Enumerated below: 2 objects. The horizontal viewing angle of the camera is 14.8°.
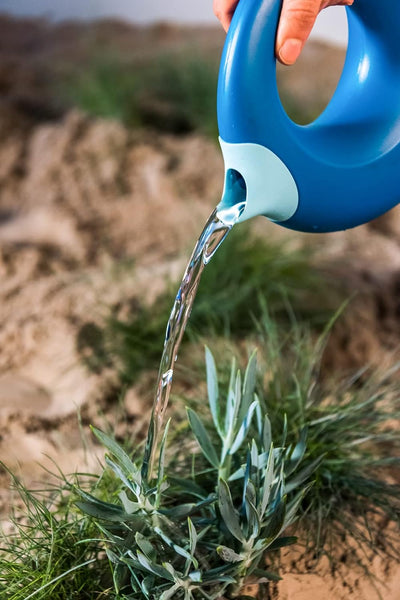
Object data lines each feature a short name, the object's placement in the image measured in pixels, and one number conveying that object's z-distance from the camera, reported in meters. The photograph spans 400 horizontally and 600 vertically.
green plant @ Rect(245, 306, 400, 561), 0.94
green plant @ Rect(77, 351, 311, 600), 0.85
